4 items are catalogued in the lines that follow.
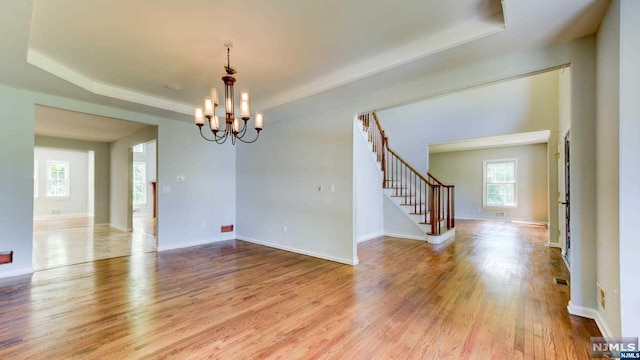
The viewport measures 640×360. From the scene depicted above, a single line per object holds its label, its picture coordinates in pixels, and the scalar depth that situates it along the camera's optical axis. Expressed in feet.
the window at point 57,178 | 30.04
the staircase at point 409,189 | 18.70
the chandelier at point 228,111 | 9.15
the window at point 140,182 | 32.83
